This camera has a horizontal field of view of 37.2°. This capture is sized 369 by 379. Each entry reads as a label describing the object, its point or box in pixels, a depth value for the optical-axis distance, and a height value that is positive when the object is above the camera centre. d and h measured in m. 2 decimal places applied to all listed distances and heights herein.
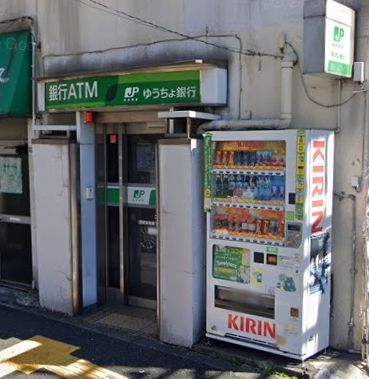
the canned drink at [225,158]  5.48 -0.15
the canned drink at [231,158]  5.45 -0.15
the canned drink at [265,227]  5.27 -0.81
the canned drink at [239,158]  5.39 -0.15
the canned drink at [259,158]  5.24 -0.15
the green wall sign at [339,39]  4.75 +0.93
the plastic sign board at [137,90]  5.77 +0.61
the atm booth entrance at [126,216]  6.96 -0.94
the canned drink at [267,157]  5.18 -0.14
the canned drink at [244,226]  5.40 -0.82
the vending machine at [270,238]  5.01 -0.91
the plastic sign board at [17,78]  7.39 +0.90
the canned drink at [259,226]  5.31 -0.81
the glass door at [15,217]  8.08 -1.09
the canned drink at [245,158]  5.35 -0.15
